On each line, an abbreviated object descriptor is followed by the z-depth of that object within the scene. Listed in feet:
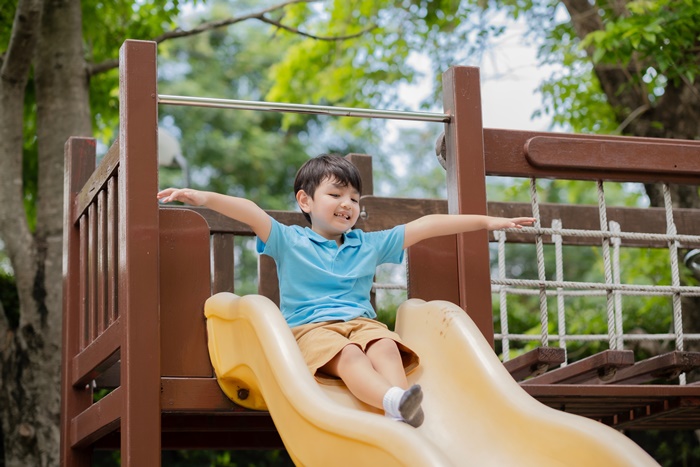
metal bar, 11.69
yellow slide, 8.75
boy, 10.74
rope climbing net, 13.12
